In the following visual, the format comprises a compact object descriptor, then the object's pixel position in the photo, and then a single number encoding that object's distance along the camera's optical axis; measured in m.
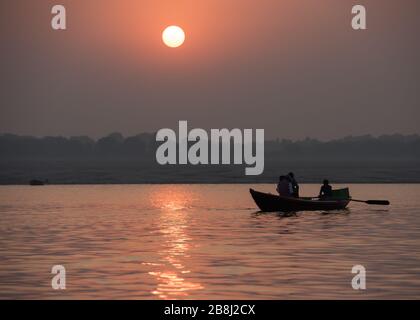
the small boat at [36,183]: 161.24
